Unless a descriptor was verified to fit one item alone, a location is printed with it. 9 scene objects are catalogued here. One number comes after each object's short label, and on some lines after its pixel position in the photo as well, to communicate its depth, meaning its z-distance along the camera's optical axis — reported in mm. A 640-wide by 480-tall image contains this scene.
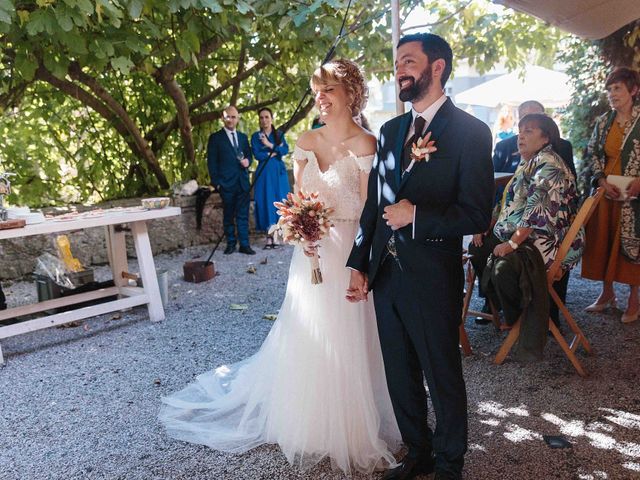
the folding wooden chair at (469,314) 4254
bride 2887
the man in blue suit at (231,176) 8672
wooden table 4734
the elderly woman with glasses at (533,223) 3818
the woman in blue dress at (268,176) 9046
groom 2289
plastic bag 5578
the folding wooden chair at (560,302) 3748
